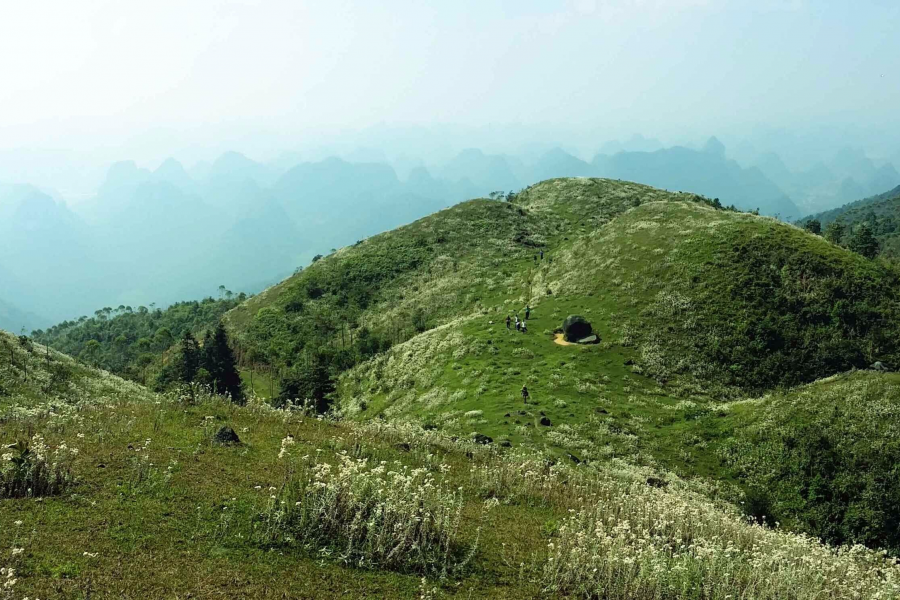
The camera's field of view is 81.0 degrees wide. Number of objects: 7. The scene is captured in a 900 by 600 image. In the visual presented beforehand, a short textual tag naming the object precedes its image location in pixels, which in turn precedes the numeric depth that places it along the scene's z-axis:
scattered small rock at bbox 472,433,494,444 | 35.65
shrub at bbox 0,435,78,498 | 13.70
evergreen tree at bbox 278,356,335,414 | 59.19
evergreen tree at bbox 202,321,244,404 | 75.81
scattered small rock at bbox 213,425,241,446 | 19.91
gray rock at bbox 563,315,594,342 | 57.53
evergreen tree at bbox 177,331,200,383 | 79.26
